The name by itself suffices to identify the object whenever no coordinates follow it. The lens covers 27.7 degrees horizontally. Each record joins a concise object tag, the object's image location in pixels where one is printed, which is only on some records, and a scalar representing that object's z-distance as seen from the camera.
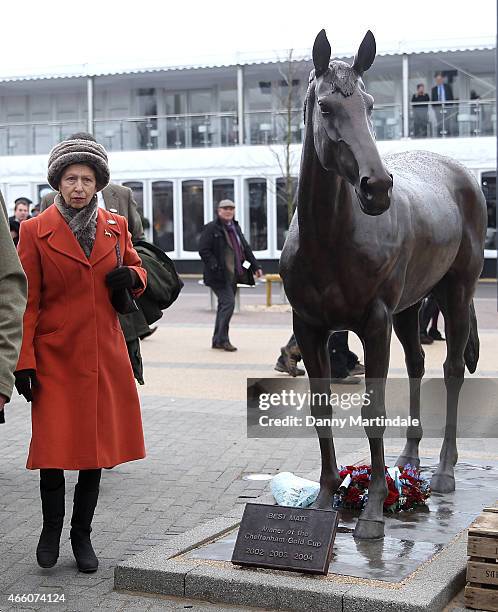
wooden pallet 4.46
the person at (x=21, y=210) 12.84
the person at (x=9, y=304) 3.50
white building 31.08
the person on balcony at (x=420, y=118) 31.05
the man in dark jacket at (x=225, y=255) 14.73
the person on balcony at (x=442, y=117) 30.67
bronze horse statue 4.81
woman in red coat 4.93
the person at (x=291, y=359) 11.27
